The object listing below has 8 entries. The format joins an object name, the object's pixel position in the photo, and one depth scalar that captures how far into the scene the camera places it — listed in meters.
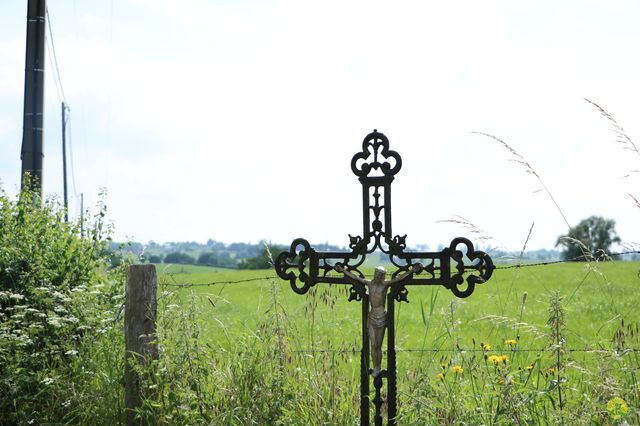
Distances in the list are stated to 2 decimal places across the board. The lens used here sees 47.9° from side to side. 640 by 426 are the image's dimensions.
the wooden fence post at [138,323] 5.48
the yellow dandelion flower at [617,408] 3.86
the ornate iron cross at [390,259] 4.46
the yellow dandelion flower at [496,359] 4.57
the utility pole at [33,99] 9.17
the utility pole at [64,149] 24.70
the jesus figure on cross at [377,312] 4.41
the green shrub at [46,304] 6.00
